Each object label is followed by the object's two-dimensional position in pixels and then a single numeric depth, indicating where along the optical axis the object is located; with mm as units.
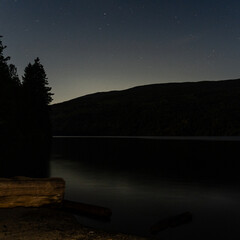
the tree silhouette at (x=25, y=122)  28172
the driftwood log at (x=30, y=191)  9953
